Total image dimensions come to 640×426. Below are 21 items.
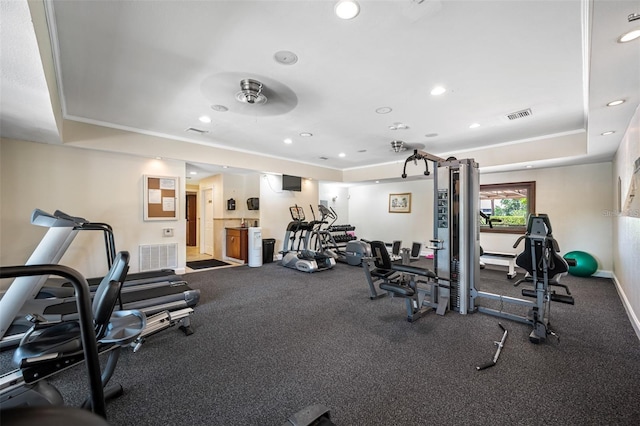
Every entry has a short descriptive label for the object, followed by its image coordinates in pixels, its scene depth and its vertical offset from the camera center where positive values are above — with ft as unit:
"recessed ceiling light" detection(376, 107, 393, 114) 12.41 +4.94
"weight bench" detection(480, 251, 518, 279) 17.63 -3.12
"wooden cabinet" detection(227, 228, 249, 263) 21.82 -2.47
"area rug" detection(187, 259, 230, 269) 21.20 -4.13
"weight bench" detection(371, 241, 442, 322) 10.18 -2.91
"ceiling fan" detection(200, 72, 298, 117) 9.56 +4.82
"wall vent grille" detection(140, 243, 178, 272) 16.33 -2.68
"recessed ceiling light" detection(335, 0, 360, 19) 6.26 +4.97
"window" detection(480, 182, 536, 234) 20.11 +0.79
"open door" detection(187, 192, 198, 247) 31.04 -0.58
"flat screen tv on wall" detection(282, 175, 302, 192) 23.53 +2.80
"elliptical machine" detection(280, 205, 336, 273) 19.26 -3.18
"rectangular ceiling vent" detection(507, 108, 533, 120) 12.41 +4.83
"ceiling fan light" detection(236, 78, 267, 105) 9.55 +4.49
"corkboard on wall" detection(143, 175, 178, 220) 16.48 +1.05
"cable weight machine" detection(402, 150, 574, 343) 11.34 -1.02
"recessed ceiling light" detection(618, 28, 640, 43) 5.51 +3.78
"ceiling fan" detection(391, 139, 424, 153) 17.88 +4.82
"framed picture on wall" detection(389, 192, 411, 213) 26.94 +1.20
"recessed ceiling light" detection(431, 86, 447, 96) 10.38 +4.93
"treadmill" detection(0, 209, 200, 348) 6.88 -3.23
